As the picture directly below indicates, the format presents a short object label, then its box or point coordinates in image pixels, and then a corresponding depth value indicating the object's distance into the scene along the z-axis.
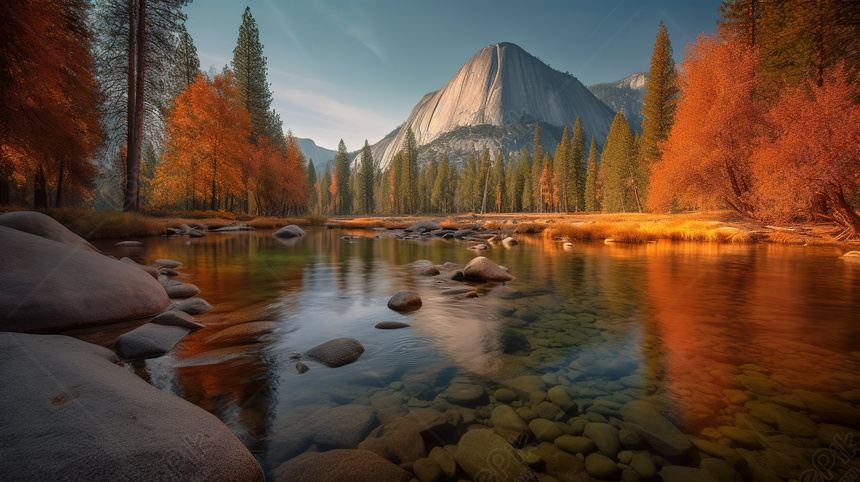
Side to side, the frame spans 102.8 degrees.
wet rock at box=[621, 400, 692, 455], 2.48
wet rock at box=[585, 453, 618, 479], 2.24
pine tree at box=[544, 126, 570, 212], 63.09
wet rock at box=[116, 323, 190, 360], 3.88
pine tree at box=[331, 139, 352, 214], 86.81
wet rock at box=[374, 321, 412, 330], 5.27
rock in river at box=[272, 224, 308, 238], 24.19
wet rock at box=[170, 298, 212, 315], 5.68
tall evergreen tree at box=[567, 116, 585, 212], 62.34
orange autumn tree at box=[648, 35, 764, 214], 18.25
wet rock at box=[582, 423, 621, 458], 2.46
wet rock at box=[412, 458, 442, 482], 2.21
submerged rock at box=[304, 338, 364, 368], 3.97
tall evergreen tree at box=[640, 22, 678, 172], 35.78
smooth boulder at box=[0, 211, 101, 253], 6.43
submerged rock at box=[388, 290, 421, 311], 6.36
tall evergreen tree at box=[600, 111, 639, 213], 46.94
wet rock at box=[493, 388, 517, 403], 3.16
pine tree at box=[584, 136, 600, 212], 65.12
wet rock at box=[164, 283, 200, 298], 6.84
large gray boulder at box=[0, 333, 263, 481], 1.62
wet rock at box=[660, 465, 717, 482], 2.17
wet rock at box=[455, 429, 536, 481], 2.24
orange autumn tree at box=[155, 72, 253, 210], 25.58
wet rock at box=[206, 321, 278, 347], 4.50
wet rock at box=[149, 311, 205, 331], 4.77
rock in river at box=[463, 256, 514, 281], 8.88
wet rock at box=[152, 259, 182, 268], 9.71
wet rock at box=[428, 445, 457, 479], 2.27
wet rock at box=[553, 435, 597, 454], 2.46
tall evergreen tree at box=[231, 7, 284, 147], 37.62
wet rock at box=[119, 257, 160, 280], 7.58
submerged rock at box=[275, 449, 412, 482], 2.13
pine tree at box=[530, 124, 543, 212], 76.00
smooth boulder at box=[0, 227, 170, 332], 4.11
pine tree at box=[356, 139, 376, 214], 81.75
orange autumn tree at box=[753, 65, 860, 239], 12.53
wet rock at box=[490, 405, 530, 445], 2.62
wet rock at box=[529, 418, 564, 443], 2.61
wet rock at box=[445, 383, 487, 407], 3.12
